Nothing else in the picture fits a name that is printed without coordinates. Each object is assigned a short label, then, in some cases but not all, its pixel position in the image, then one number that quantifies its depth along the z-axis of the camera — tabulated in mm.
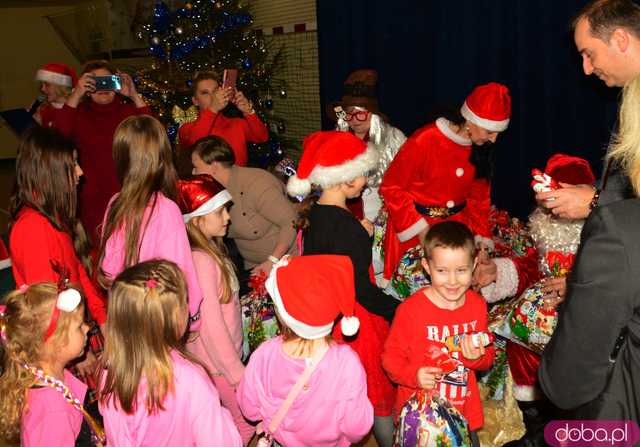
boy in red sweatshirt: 2564
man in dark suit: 1472
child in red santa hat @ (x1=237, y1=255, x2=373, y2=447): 2172
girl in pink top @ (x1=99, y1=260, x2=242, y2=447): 1975
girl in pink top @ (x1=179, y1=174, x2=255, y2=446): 2693
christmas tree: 6426
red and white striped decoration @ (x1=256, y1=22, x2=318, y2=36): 6949
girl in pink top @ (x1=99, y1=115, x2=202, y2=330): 2570
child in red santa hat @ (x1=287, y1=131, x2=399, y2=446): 2766
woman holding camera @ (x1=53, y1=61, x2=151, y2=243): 4152
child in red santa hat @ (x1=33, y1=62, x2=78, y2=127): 4820
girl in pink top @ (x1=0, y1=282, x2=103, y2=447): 2164
